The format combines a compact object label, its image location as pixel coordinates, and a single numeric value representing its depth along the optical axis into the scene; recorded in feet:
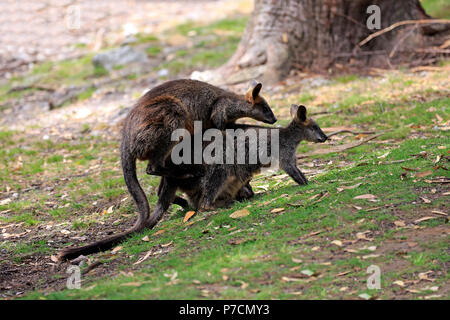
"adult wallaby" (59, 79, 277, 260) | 43.91
